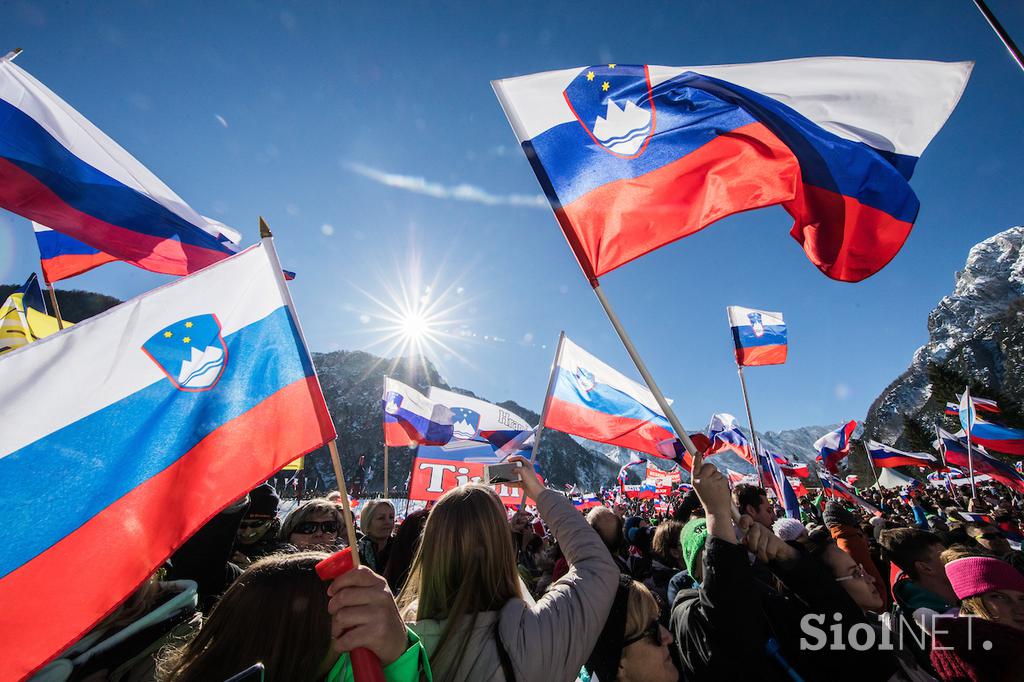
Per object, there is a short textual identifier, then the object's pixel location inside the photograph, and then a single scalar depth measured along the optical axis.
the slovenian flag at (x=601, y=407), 6.46
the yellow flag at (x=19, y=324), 5.32
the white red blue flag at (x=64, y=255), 4.55
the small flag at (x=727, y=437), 11.71
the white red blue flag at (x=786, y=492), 8.11
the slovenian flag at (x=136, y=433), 1.49
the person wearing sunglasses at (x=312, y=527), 3.48
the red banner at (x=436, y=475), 8.78
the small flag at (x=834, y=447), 13.84
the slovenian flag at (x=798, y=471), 17.79
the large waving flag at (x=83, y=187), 3.56
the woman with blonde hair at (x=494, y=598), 1.47
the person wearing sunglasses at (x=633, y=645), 2.10
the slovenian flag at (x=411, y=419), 9.66
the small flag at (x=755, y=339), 7.92
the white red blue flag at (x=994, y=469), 13.41
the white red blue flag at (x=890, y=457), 16.86
